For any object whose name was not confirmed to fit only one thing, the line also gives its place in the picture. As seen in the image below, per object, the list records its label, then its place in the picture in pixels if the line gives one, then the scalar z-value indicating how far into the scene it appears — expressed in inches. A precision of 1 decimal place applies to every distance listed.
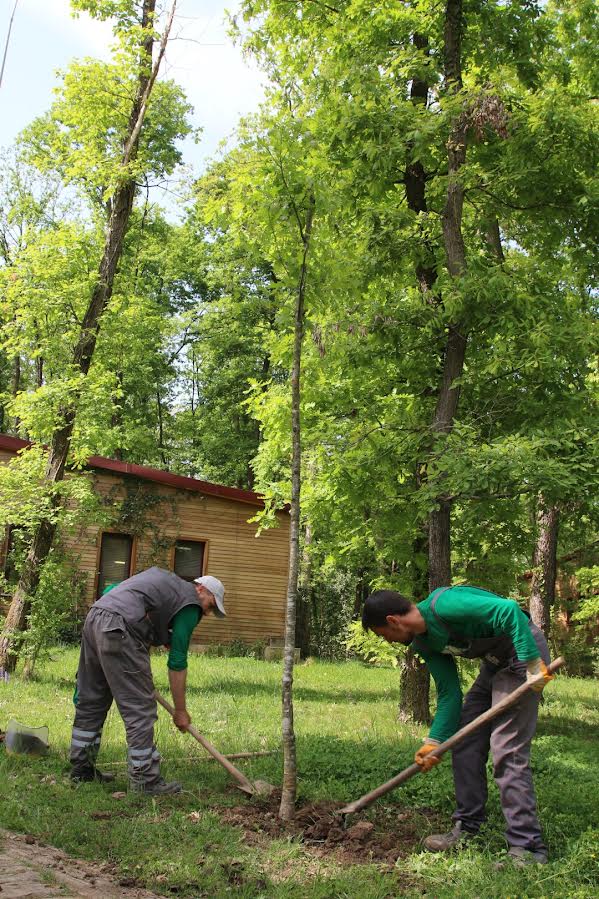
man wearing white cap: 229.8
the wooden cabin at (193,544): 730.8
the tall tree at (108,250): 490.3
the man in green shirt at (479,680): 186.9
